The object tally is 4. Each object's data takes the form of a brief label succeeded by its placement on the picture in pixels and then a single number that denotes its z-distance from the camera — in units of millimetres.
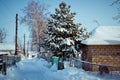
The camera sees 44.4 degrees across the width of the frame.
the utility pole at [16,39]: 24196
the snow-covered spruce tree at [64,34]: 20174
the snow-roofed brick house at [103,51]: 15606
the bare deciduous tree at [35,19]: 30665
